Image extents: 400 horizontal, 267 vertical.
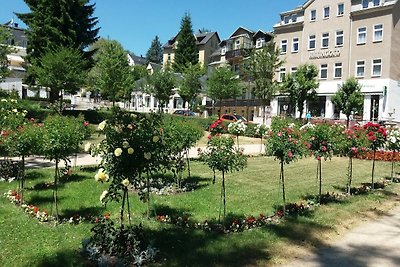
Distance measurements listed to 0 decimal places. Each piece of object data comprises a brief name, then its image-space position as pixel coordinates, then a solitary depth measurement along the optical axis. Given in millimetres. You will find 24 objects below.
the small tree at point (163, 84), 45625
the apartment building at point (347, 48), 33562
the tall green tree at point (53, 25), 33688
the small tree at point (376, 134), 10422
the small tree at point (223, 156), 6996
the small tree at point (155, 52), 112200
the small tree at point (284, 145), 7640
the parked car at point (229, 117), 36519
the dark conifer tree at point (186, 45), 68375
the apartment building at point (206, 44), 72688
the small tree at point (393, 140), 11773
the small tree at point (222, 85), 40406
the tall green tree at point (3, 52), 22506
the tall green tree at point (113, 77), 42375
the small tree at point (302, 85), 33375
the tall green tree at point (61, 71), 29188
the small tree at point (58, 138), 7566
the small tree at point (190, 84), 45125
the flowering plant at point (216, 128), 10269
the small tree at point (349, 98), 31047
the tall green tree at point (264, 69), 35750
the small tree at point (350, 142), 9178
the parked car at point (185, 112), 46075
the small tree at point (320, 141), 8656
